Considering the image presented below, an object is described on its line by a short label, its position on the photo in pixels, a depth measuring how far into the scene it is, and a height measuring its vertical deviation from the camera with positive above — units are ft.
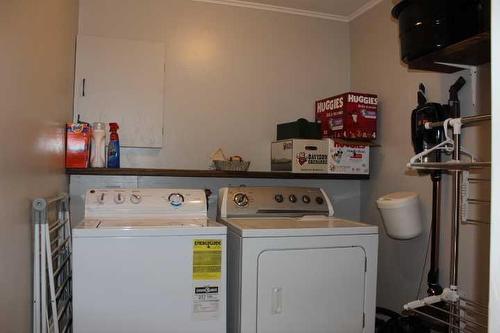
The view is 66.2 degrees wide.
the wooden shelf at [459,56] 5.55 +1.90
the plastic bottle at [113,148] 8.23 +0.46
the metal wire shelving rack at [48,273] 5.31 -1.60
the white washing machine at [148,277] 5.54 -1.60
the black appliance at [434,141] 6.86 +0.62
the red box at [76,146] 7.70 +0.45
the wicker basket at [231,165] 8.37 +0.13
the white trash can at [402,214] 7.16 -0.75
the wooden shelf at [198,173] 7.83 -0.05
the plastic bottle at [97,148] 8.04 +0.44
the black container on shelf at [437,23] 5.44 +2.27
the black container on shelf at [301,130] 8.75 +1.00
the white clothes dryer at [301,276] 6.04 -1.70
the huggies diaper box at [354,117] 8.52 +1.29
